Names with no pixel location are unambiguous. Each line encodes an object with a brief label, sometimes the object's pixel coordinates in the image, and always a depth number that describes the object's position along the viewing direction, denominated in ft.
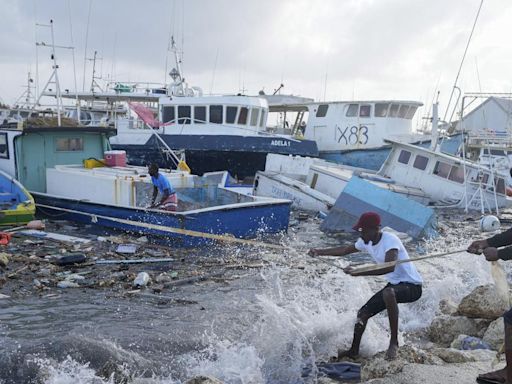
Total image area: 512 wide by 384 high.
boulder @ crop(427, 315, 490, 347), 20.08
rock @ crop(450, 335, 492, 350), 18.13
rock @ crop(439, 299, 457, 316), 22.63
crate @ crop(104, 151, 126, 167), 45.98
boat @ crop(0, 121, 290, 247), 35.55
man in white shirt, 16.83
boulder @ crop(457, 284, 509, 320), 19.92
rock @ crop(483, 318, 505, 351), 18.20
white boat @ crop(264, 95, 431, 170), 74.59
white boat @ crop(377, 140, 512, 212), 55.67
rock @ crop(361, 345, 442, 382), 15.21
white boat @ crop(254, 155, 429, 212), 52.85
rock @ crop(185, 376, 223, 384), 14.15
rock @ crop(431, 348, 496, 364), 16.05
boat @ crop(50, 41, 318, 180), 67.26
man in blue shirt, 36.65
